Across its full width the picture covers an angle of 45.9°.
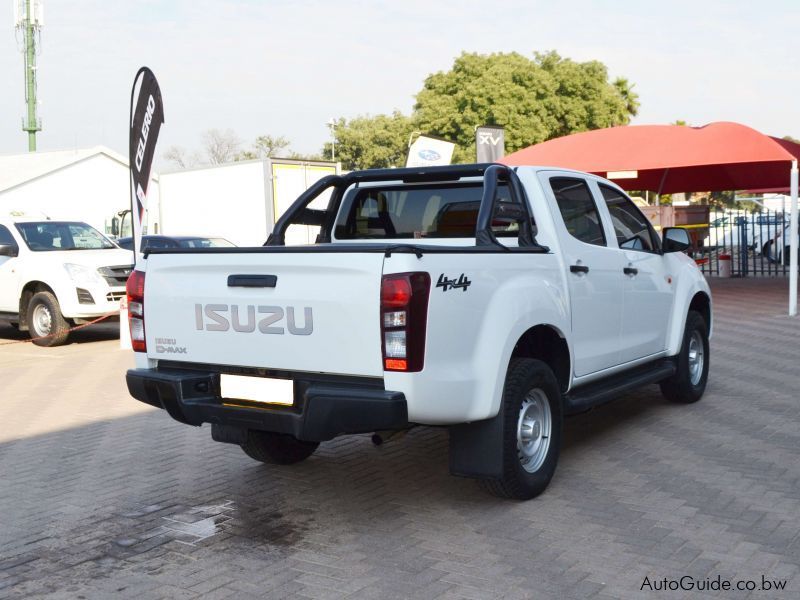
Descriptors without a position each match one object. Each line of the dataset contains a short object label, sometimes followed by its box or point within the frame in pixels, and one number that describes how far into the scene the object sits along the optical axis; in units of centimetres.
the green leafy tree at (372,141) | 6488
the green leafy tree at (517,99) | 4806
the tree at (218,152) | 7475
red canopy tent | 1688
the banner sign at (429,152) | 2798
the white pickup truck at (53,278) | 1307
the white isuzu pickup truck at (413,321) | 429
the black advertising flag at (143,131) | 1237
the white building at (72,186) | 4561
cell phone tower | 6297
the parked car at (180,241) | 1698
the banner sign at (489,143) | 2355
